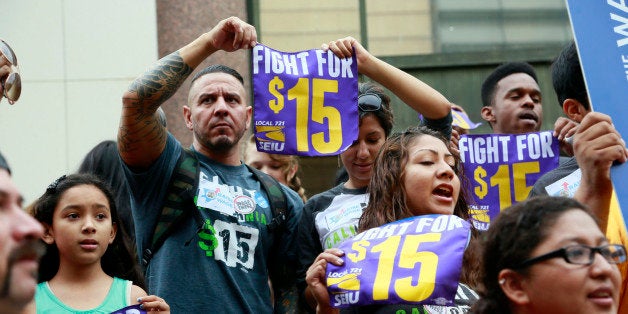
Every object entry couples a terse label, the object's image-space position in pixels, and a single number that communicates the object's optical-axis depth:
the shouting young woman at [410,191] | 4.28
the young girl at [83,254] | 4.45
